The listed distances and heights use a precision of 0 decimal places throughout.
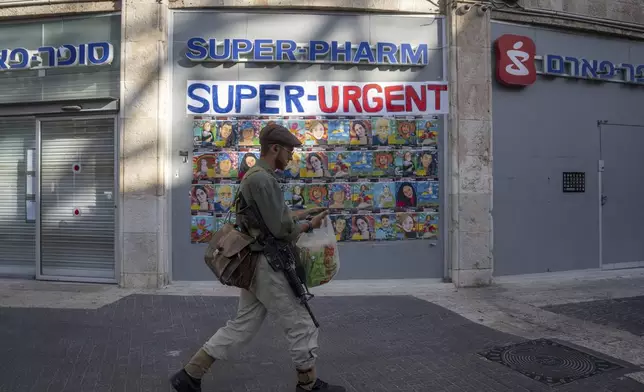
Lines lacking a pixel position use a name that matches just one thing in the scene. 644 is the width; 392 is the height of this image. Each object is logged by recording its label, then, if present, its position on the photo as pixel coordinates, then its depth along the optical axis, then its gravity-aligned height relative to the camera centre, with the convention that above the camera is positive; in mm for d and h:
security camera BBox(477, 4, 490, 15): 7727 +2852
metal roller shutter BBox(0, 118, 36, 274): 8164 -6
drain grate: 4117 -1420
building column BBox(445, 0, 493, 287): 7645 +710
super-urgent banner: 7527 +1489
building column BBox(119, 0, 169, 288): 7344 +764
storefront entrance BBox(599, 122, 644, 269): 8727 +27
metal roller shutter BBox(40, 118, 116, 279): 7805 +19
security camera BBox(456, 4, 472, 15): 7680 +2824
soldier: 3387 -699
